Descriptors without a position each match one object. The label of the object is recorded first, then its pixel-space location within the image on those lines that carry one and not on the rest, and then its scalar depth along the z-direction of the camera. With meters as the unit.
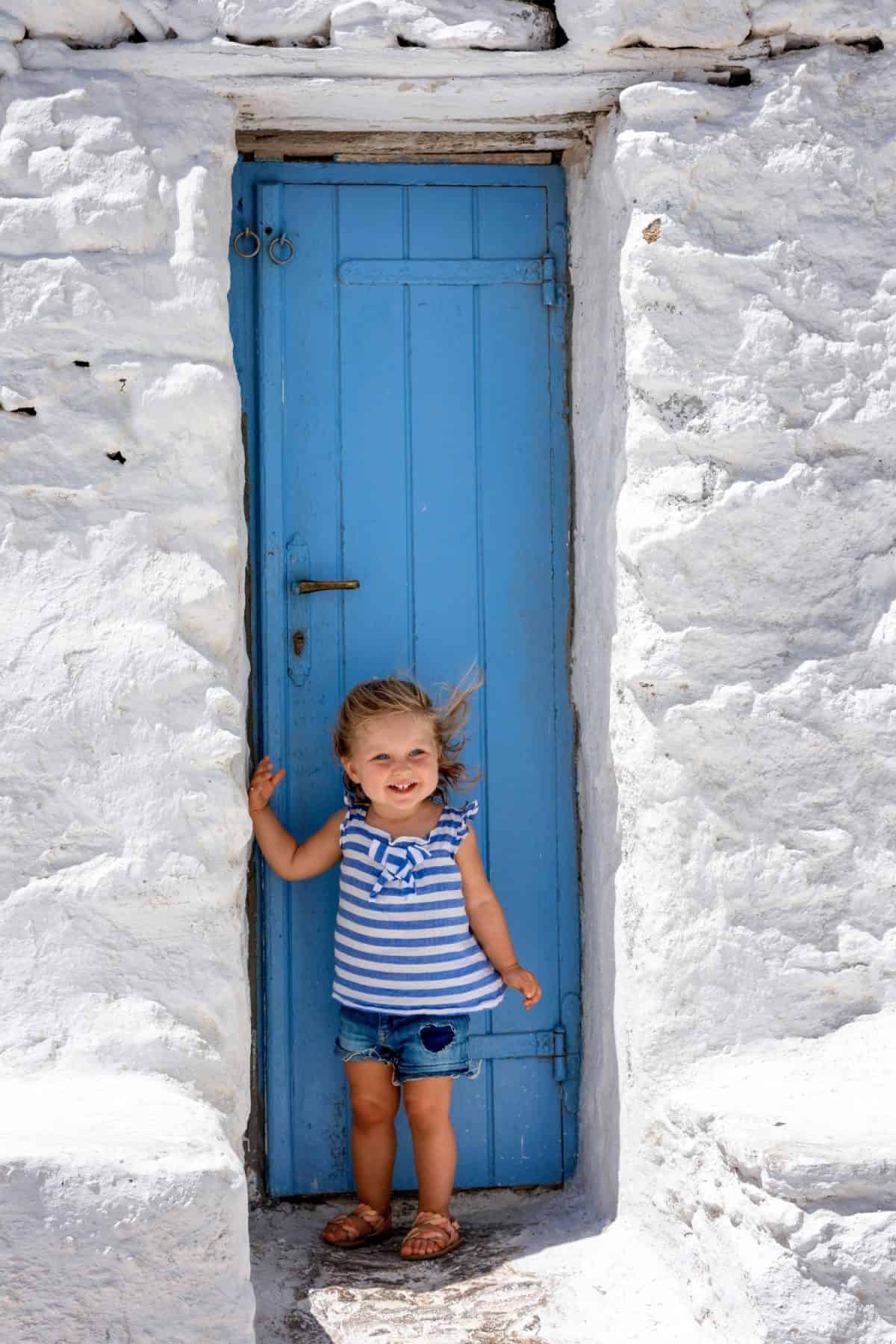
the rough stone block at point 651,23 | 2.66
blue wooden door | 3.01
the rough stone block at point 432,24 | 2.65
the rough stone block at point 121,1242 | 2.18
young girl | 2.83
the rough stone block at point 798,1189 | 2.19
